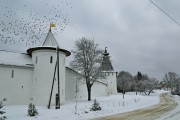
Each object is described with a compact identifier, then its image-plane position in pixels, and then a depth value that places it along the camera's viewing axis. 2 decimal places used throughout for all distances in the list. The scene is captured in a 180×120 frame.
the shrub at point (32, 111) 19.23
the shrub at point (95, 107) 23.95
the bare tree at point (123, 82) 80.56
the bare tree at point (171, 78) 131.32
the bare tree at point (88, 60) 38.72
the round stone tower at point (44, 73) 30.43
